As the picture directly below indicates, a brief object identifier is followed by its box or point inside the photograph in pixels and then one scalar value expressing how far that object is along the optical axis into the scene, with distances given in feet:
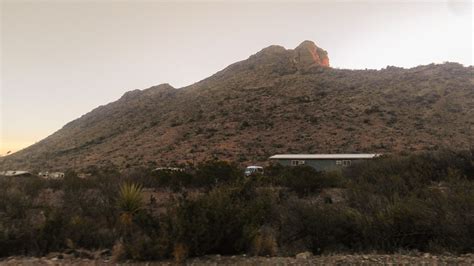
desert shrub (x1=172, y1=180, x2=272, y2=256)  25.38
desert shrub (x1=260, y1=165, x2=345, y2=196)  67.10
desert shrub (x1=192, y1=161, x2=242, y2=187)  75.97
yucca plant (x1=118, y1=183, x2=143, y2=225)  38.09
